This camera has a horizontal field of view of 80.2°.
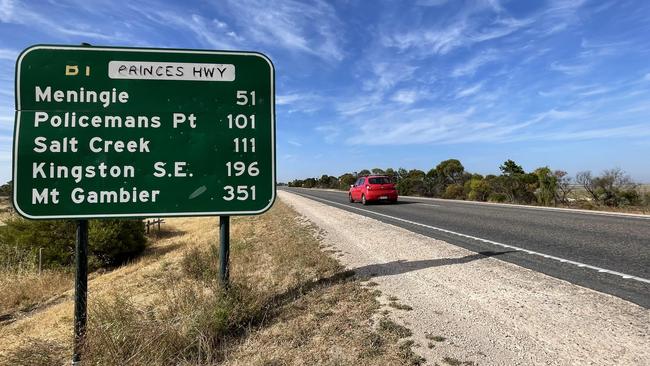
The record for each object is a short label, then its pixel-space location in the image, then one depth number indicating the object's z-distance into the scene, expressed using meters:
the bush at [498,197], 25.29
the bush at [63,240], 15.16
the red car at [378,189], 22.00
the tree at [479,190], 28.70
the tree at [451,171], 37.34
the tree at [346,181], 66.62
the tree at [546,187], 21.95
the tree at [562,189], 22.16
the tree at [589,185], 21.10
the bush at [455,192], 31.87
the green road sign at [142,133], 3.75
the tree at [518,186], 25.52
